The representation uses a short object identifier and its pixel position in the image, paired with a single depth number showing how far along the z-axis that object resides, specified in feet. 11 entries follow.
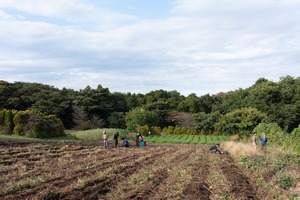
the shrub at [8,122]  106.22
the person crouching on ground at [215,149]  75.10
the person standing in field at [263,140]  71.80
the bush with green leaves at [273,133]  83.35
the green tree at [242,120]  143.95
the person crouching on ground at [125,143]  86.94
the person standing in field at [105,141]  77.86
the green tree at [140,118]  175.01
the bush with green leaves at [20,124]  104.29
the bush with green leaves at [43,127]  102.78
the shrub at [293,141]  64.47
